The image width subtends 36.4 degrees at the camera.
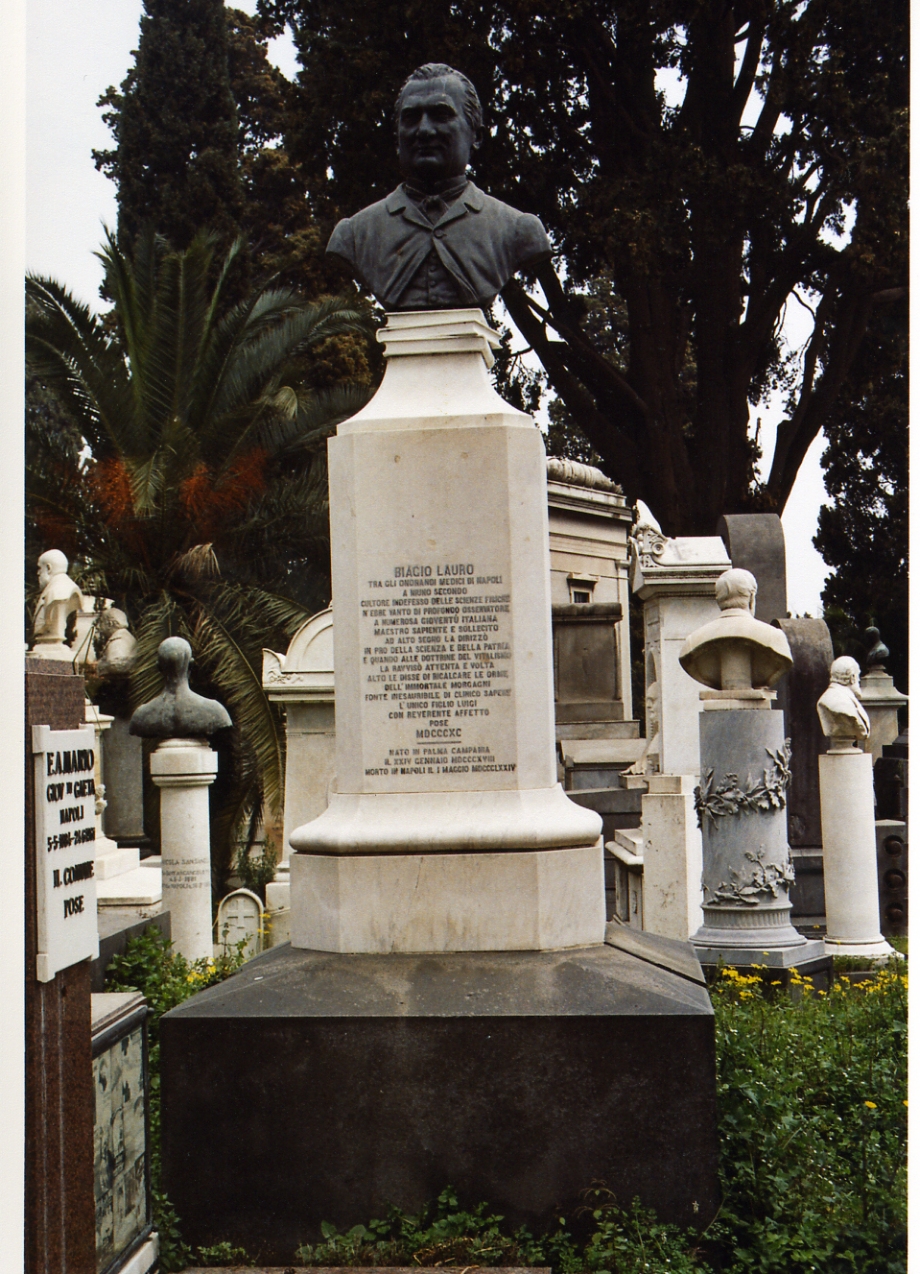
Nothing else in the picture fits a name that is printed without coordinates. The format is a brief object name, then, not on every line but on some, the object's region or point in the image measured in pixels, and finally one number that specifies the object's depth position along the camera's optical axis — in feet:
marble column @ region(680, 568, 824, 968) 27.50
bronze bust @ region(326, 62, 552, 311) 18.04
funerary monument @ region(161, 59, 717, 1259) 13.88
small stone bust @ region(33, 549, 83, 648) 32.73
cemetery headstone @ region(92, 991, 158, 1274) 11.57
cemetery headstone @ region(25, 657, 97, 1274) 9.77
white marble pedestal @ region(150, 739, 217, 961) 31.48
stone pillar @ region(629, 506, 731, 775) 39.93
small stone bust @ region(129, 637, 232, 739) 31.89
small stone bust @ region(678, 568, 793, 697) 28.04
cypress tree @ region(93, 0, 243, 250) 77.61
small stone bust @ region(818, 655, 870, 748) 32.27
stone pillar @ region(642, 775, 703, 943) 37.06
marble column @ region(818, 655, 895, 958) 31.68
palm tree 55.52
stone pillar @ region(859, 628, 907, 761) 73.61
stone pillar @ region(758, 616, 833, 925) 39.75
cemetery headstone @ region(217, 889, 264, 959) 36.42
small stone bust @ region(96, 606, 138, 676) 53.67
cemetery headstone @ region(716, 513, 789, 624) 46.78
